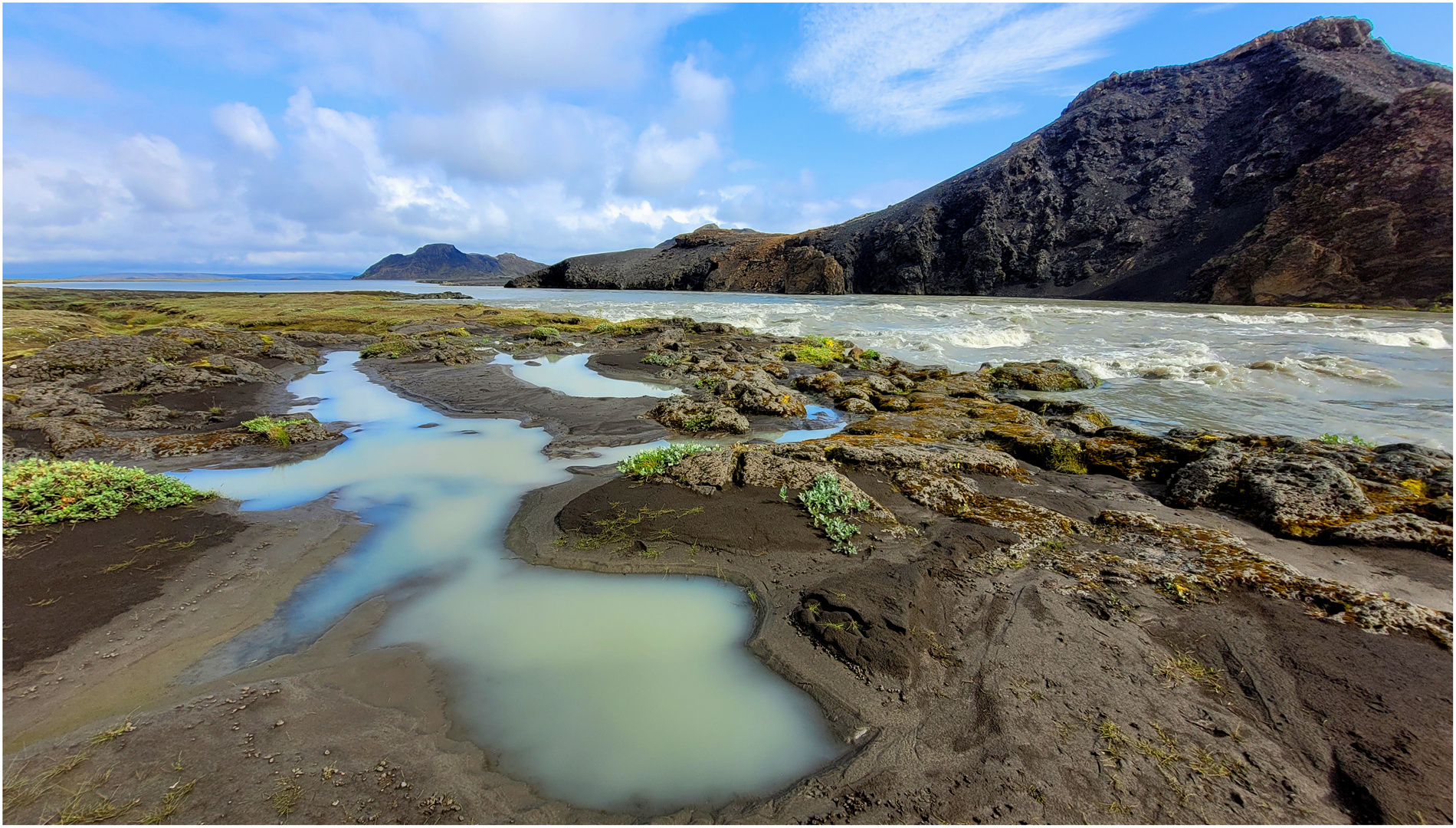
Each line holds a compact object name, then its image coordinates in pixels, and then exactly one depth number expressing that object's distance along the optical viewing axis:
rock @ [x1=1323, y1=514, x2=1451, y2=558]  5.37
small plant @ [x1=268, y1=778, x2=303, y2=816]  2.91
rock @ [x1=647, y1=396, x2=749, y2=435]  11.05
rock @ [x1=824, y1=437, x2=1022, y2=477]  8.09
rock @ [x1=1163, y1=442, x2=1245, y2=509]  6.86
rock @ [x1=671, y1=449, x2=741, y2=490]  7.33
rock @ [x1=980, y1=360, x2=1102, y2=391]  15.82
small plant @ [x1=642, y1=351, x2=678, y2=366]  19.64
